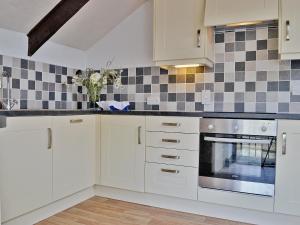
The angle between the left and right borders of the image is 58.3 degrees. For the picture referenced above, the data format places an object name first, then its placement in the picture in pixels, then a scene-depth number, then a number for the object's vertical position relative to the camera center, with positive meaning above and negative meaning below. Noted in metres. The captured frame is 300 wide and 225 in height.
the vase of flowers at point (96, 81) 3.07 +0.32
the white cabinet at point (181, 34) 2.45 +0.70
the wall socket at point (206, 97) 2.76 +0.12
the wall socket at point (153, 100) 3.03 +0.10
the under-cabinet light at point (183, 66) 2.82 +0.45
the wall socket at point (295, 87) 2.41 +0.21
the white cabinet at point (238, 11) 2.19 +0.83
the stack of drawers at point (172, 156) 2.32 -0.42
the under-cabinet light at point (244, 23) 2.28 +0.75
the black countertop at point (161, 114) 1.94 -0.04
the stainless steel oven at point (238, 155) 2.06 -0.37
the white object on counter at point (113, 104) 2.91 +0.05
